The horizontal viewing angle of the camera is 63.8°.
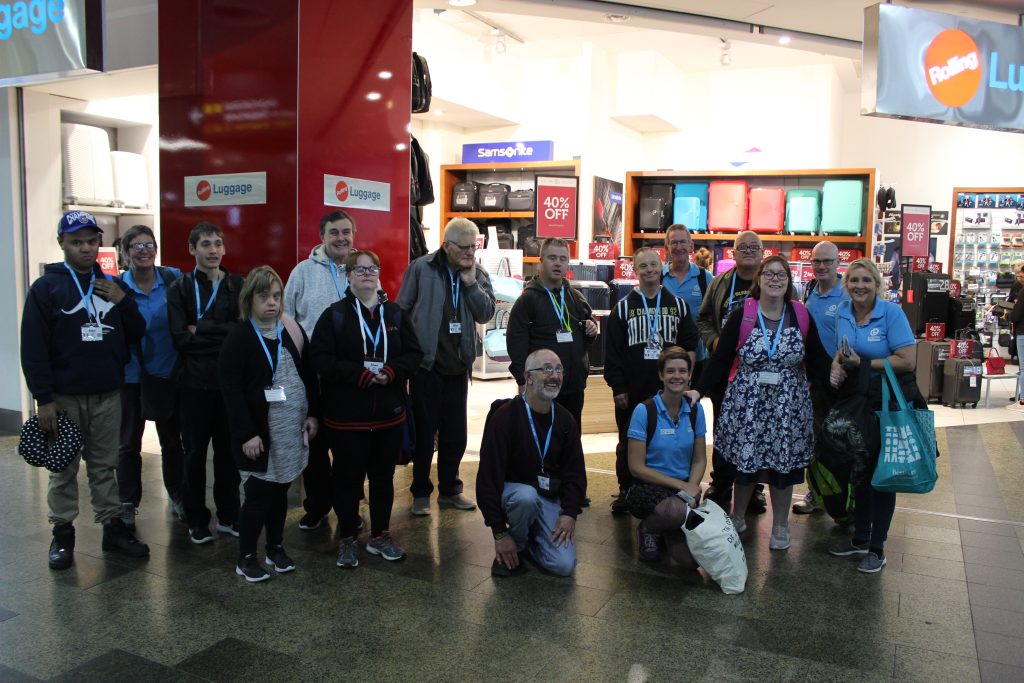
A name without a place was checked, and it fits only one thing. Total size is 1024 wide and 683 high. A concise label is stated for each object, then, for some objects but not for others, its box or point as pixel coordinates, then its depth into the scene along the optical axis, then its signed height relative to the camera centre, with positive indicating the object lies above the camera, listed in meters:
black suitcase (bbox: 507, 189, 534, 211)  11.22 +0.96
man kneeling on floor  3.66 -0.93
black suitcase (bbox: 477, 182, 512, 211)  11.30 +1.01
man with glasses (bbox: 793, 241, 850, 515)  4.46 -0.12
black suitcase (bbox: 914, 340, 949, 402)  9.12 -0.98
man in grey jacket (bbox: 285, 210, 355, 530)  4.12 -0.08
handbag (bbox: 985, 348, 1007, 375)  10.09 -1.06
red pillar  4.55 +0.90
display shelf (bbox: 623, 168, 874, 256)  9.17 +1.08
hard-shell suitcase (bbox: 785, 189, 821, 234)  8.98 +0.73
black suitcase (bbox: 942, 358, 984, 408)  8.98 -1.12
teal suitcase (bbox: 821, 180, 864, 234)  8.70 +0.76
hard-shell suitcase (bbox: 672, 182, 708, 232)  9.38 +0.78
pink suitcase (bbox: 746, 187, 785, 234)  9.18 +0.74
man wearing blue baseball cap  3.51 -0.41
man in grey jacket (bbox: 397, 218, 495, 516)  4.47 -0.33
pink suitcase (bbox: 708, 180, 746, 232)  9.27 +0.78
